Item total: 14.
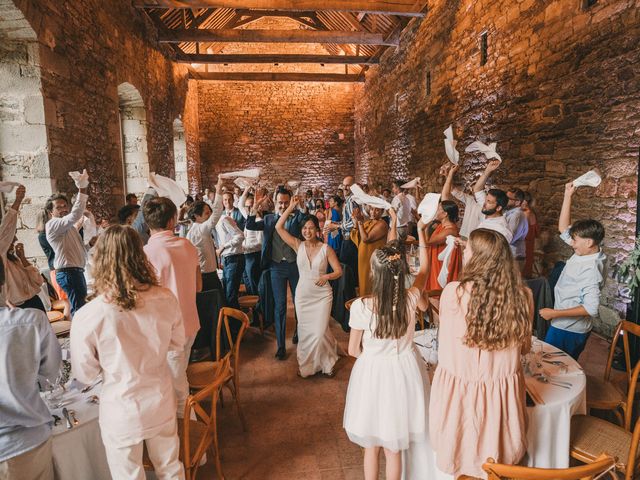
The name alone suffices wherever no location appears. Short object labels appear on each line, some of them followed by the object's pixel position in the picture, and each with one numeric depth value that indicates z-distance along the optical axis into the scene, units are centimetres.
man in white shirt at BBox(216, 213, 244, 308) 442
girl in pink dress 157
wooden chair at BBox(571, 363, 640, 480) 173
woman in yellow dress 439
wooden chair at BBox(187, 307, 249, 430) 269
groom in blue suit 380
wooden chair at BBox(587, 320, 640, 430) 227
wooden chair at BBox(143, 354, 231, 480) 178
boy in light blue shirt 243
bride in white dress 338
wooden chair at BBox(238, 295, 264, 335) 449
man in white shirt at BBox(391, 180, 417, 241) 678
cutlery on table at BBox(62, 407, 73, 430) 170
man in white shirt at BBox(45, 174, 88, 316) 362
